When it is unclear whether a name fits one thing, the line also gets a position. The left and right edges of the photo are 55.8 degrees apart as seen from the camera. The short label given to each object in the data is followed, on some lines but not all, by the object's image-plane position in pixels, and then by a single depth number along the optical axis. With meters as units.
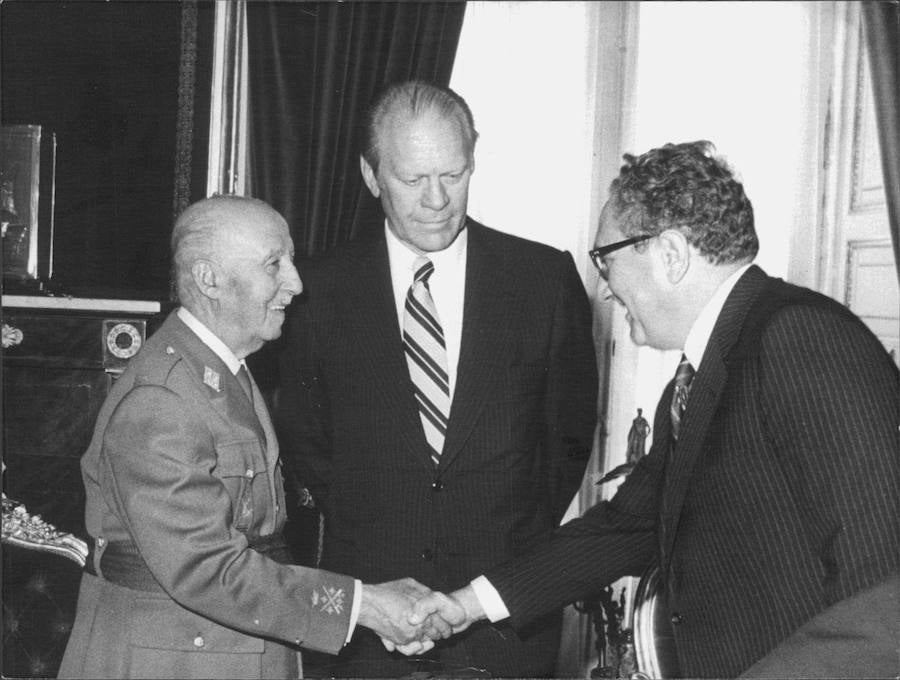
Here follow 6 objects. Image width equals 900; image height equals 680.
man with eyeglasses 1.38
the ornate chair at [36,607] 3.13
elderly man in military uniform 1.67
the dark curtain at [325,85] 3.48
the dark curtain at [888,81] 2.96
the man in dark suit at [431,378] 2.44
